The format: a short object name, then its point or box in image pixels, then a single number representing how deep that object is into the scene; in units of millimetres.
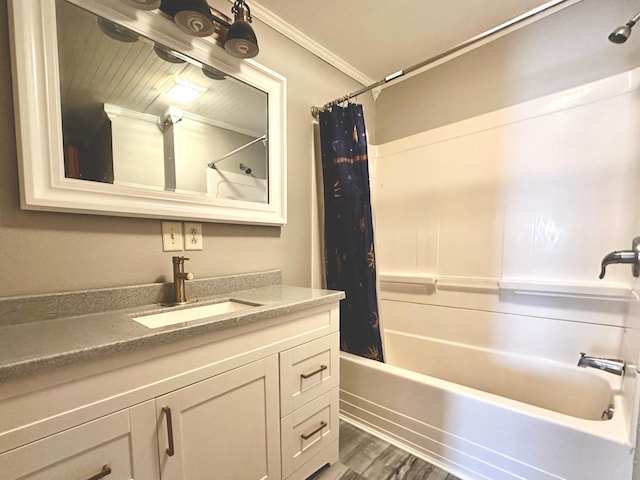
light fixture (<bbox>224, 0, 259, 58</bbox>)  1182
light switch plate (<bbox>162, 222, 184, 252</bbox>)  1168
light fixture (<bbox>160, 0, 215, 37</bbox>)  1049
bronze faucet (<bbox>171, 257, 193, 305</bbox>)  1100
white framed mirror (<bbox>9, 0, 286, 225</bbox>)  859
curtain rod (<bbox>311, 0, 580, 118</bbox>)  1055
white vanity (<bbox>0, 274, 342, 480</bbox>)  572
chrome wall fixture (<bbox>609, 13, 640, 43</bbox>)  1041
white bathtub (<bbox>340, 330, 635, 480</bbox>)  995
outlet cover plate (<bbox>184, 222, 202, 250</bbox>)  1230
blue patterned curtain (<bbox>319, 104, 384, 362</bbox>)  1719
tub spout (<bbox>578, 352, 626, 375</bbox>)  1181
